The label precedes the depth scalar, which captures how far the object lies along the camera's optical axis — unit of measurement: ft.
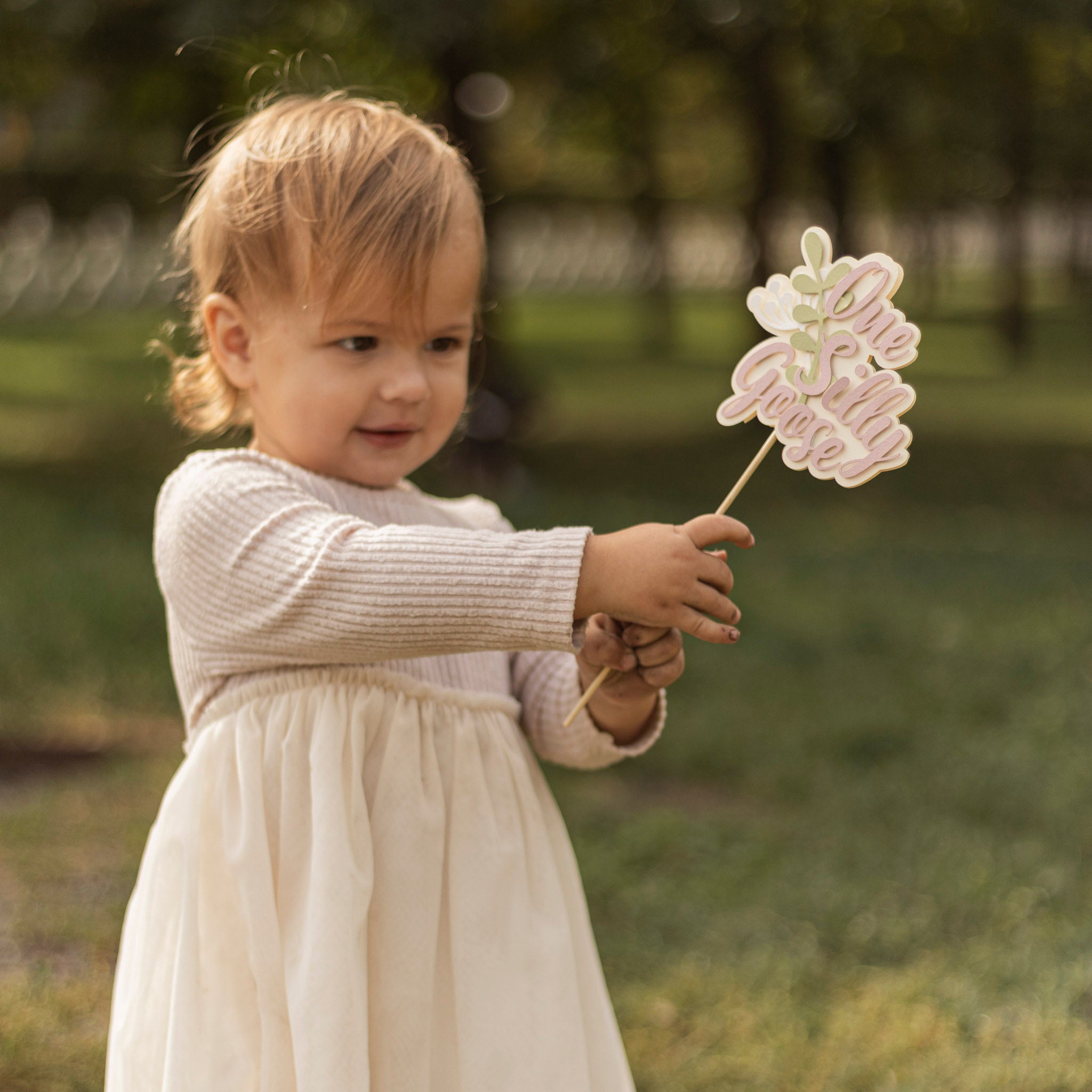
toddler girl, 5.38
